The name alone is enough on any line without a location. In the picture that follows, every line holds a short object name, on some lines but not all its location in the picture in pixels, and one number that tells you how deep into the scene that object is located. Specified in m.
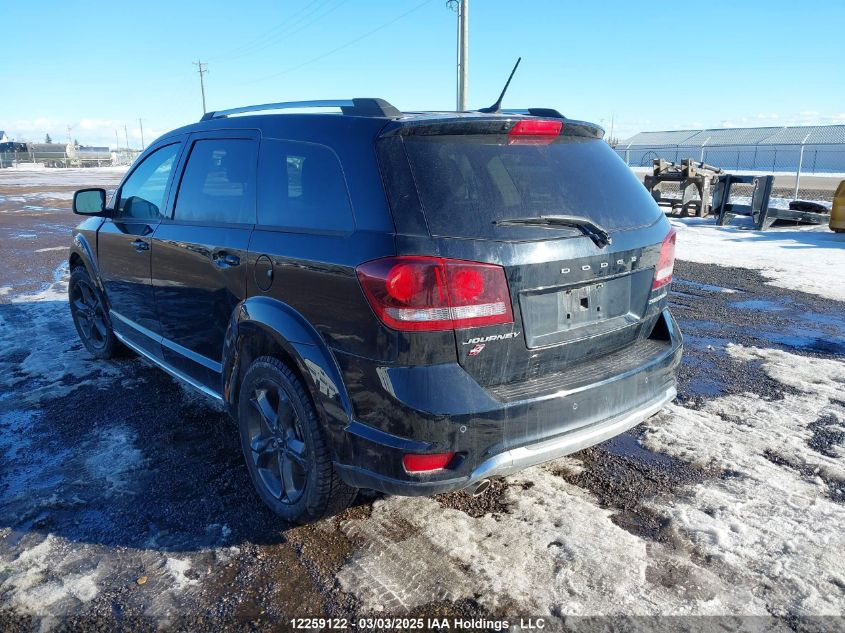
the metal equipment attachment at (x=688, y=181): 15.96
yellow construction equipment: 12.03
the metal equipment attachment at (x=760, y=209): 13.50
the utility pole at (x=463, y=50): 21.67
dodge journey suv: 2.41
